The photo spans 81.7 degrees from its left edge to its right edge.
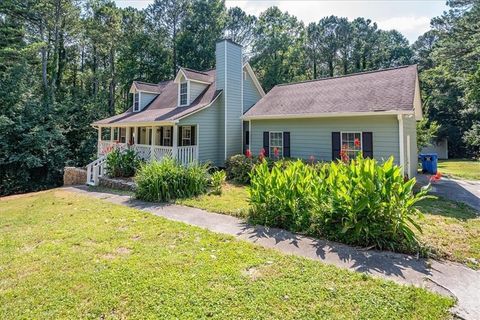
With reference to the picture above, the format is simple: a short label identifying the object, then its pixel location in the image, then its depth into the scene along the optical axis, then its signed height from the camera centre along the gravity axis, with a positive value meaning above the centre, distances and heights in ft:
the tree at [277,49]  101.24 +45.34
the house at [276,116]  35.09 +8.02
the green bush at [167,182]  29.96 -1.52
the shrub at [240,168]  40.62 +0.04
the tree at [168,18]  102.01 +55.89
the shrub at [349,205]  16.16 -2.32
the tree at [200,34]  97.81 +48.24
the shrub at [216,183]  32.53 -1.76
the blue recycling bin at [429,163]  47.20 +0.95
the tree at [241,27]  112.78 +57.69
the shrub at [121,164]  42.55 +0.63
